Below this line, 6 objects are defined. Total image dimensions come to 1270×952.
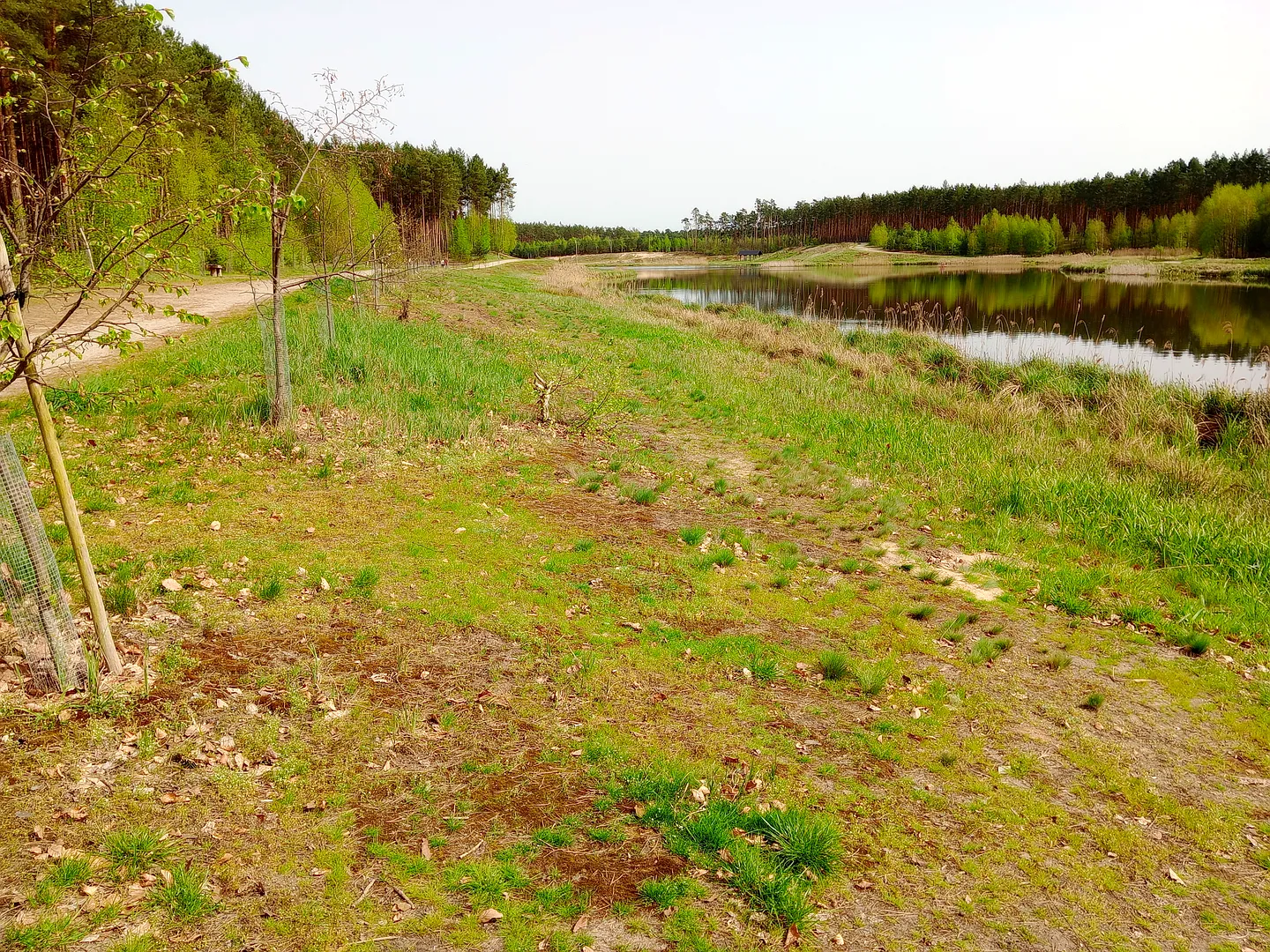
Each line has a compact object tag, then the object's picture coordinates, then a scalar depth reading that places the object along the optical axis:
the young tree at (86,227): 4.21
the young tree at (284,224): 9.82
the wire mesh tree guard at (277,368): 10.20
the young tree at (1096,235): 97.56
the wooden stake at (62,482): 4.27
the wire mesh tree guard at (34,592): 4.85
